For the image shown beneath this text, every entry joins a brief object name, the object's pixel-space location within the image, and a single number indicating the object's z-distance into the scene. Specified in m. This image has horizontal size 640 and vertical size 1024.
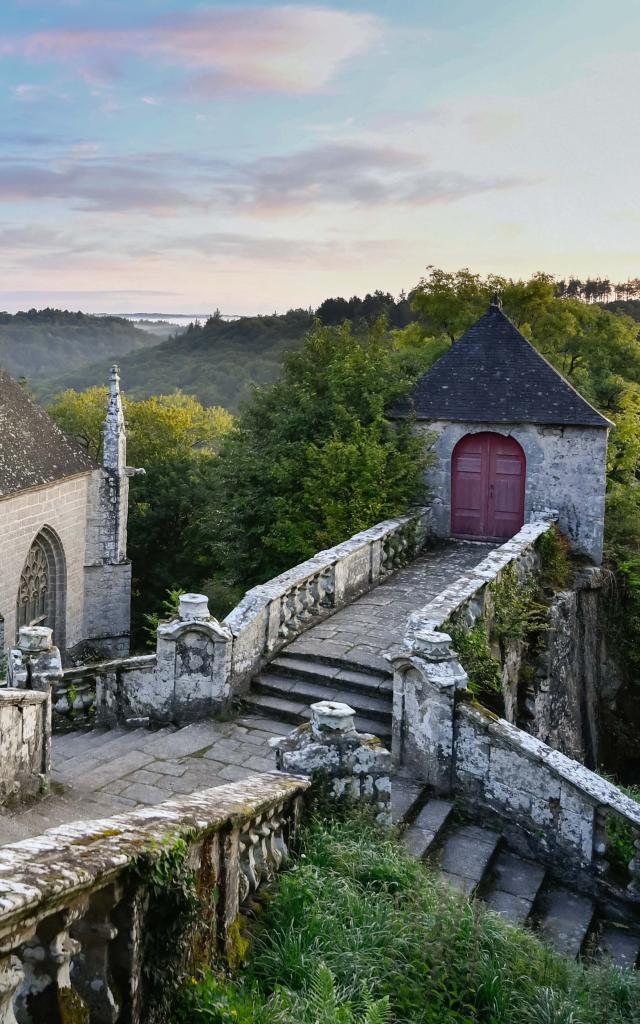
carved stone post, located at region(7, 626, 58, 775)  7.95
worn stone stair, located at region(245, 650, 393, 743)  8.72
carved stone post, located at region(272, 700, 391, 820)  5.62
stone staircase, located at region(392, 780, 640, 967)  6.28
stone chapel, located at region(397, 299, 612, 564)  16.19
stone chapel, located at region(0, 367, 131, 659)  16.50
